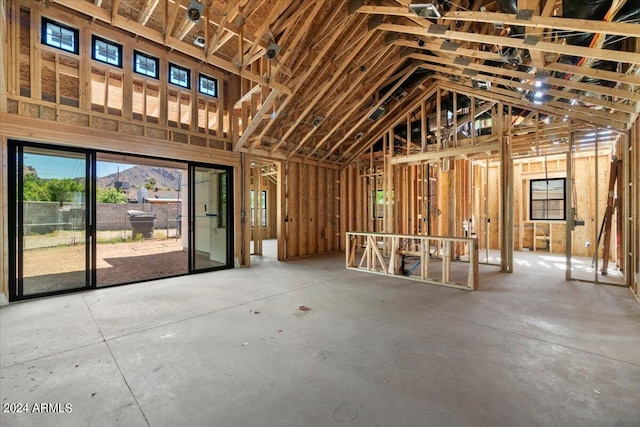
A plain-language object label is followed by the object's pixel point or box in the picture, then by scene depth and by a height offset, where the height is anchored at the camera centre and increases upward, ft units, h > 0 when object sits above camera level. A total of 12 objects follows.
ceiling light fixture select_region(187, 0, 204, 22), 11.43 +8.65
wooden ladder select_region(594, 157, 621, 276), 18.80 +0.17
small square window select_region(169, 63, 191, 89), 19.10 +9.84
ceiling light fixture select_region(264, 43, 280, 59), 14.83 +8.92
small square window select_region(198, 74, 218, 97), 20.65 +9.88
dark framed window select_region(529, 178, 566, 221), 30.37 +1.53
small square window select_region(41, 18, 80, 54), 14.25 +9.57
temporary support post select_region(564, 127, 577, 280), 18.35 +0.03
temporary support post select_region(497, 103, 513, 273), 21.09 +1.07
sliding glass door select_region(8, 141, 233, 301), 14.08 -0.84
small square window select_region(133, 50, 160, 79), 17.47 +9.78
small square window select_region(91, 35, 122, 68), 15.83 +9.71
